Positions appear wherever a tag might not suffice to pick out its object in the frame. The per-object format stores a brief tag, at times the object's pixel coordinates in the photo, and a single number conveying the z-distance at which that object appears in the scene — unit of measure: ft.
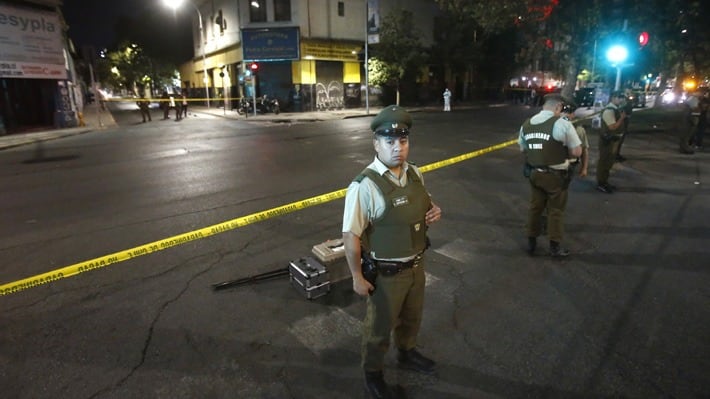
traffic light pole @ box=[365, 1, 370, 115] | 89.92
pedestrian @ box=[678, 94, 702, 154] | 38.73
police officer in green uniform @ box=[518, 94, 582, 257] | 15.69
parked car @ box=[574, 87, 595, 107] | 114.42
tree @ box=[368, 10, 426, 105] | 104.37
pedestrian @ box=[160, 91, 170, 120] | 90.84
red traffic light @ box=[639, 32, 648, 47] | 44.88
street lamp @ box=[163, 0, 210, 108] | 97.45
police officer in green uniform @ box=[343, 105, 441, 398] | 8.57
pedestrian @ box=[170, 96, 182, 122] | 88.57
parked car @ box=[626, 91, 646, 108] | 116.67
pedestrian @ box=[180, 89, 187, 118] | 93.85
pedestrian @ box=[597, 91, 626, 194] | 26.76
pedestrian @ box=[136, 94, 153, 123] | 82.25
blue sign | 102.53
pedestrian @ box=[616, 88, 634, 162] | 28.85
